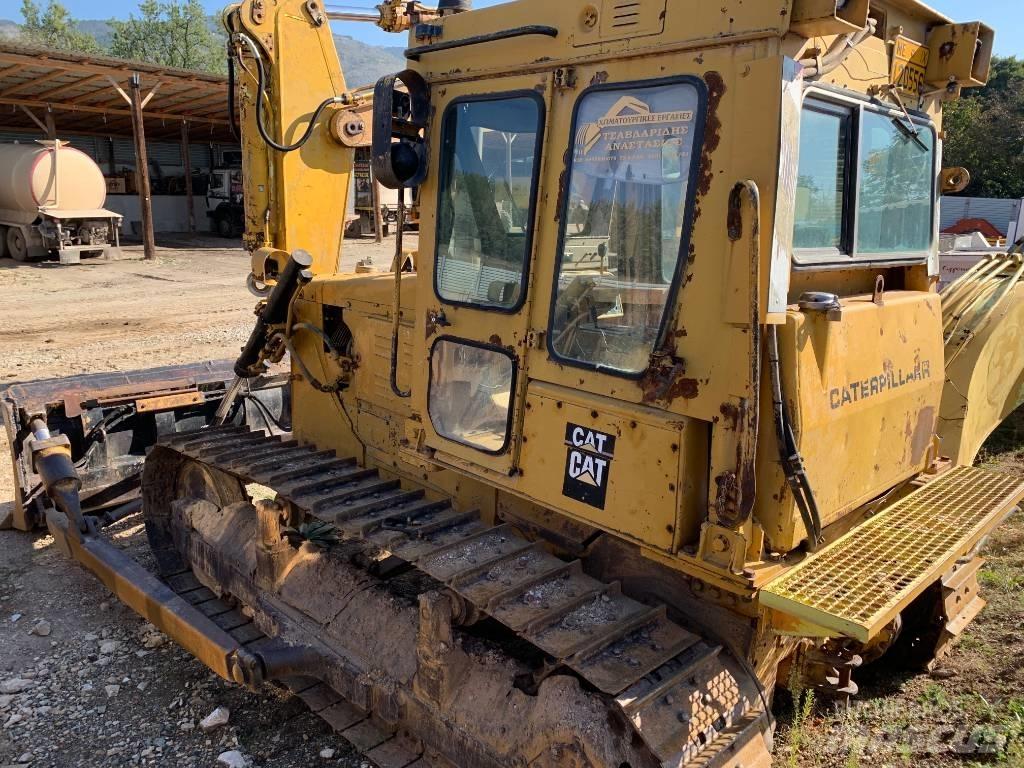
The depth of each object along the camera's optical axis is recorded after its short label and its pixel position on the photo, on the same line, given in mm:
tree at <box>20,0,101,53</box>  64375
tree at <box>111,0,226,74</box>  63625
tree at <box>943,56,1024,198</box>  25812
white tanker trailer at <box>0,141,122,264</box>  19453
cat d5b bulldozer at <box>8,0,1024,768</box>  2559
